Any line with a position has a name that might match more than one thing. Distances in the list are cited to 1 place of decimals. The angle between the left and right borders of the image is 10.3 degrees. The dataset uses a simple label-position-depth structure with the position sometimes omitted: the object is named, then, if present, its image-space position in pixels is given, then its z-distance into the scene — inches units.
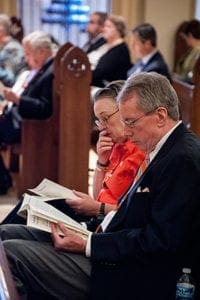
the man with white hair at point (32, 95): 304.1
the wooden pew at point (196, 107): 254.1
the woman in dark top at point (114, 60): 389.9
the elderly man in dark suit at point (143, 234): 139.0
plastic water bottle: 142.1
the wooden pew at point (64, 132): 282.1
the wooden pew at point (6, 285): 89.6
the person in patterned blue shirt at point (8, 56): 371.3
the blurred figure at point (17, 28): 486.1
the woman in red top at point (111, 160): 176.9
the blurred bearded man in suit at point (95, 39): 433.9
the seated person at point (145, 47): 344.7
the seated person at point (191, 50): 443.2
